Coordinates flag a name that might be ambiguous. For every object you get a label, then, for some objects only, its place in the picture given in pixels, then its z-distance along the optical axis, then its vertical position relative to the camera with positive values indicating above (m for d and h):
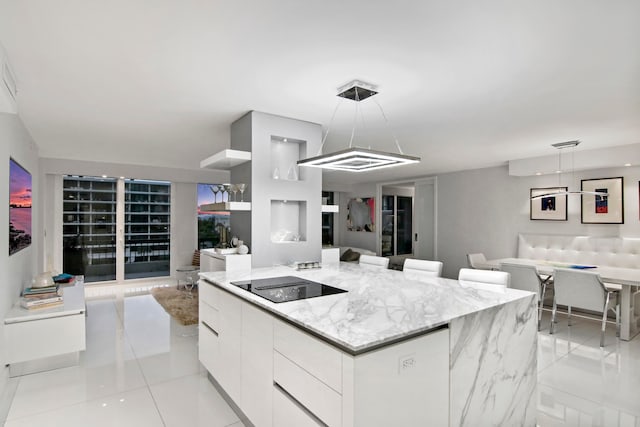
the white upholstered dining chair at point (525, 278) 4.30 -0.82
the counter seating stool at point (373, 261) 3.51 -0.50
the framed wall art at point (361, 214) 9.29 +0.02
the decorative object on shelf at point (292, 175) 3.58 +0.42
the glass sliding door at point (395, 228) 9.00 -0.36
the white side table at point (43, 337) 2.94 -1.11
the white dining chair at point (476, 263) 5.64 -0.80
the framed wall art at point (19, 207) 3.08 +0.07
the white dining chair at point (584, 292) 3.87 -0.93
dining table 3.91 -0.87
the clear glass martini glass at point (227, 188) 3.37 +0.26
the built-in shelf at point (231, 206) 3.15 +0.08
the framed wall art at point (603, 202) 4.96 +0.20
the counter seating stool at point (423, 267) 3.12 -0.51
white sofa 4.76 -0.54
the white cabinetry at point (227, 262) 3.10 -0.45
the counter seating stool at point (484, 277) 2.49 -0.48
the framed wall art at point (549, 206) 5.56 +0.15
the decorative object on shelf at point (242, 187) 3.28 +0.27
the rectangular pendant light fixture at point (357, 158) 2.42 +0.44
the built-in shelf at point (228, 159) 3.19 +0.54
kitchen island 1.40 -0.70
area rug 4.64 -1.41
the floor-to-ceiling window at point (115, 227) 6.48 -0.27
